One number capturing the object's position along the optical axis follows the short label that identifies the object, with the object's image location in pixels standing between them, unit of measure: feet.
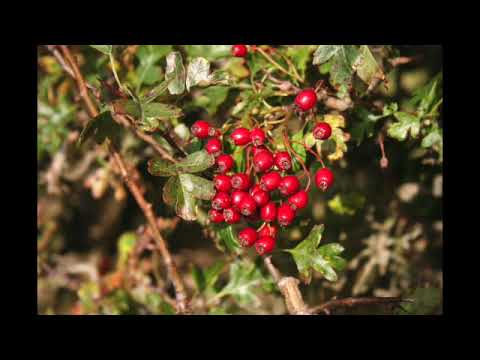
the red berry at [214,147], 1.23
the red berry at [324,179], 1.23
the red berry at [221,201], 1.20
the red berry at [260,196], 1.20
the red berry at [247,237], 1.22
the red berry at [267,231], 1.25
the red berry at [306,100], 1.25
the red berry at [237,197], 1.18
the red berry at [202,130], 1.24
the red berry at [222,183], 1.20
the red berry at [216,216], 1.23
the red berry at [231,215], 1.20
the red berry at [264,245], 1.22
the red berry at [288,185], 1.19
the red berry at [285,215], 1.21
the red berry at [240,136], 1.22
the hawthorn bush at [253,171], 1.23
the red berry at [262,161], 1.19
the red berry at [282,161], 1.20
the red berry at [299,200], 1.21
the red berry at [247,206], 1.17
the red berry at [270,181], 1.19
